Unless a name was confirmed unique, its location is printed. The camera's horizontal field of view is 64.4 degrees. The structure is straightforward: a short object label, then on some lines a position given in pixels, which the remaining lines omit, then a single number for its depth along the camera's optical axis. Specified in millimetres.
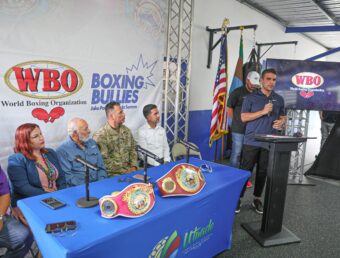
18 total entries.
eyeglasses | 1800
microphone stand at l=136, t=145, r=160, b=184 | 1579
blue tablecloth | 1156
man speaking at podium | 2623
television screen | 3479
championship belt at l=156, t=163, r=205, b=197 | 1575
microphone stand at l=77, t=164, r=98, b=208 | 1407
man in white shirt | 2990
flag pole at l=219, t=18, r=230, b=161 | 3738
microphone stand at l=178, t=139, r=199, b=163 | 1988
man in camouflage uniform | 2535
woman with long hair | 1849
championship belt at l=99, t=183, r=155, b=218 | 1303
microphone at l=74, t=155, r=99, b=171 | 1380
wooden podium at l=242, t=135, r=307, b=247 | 2148
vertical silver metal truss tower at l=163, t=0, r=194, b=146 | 3357
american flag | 3752
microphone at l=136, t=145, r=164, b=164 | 1534
